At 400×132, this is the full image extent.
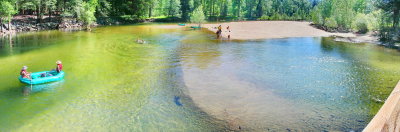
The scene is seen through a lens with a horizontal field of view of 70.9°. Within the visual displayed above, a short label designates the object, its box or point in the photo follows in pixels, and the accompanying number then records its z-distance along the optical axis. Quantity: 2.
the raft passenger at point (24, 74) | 21.33
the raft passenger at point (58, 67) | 23.09
